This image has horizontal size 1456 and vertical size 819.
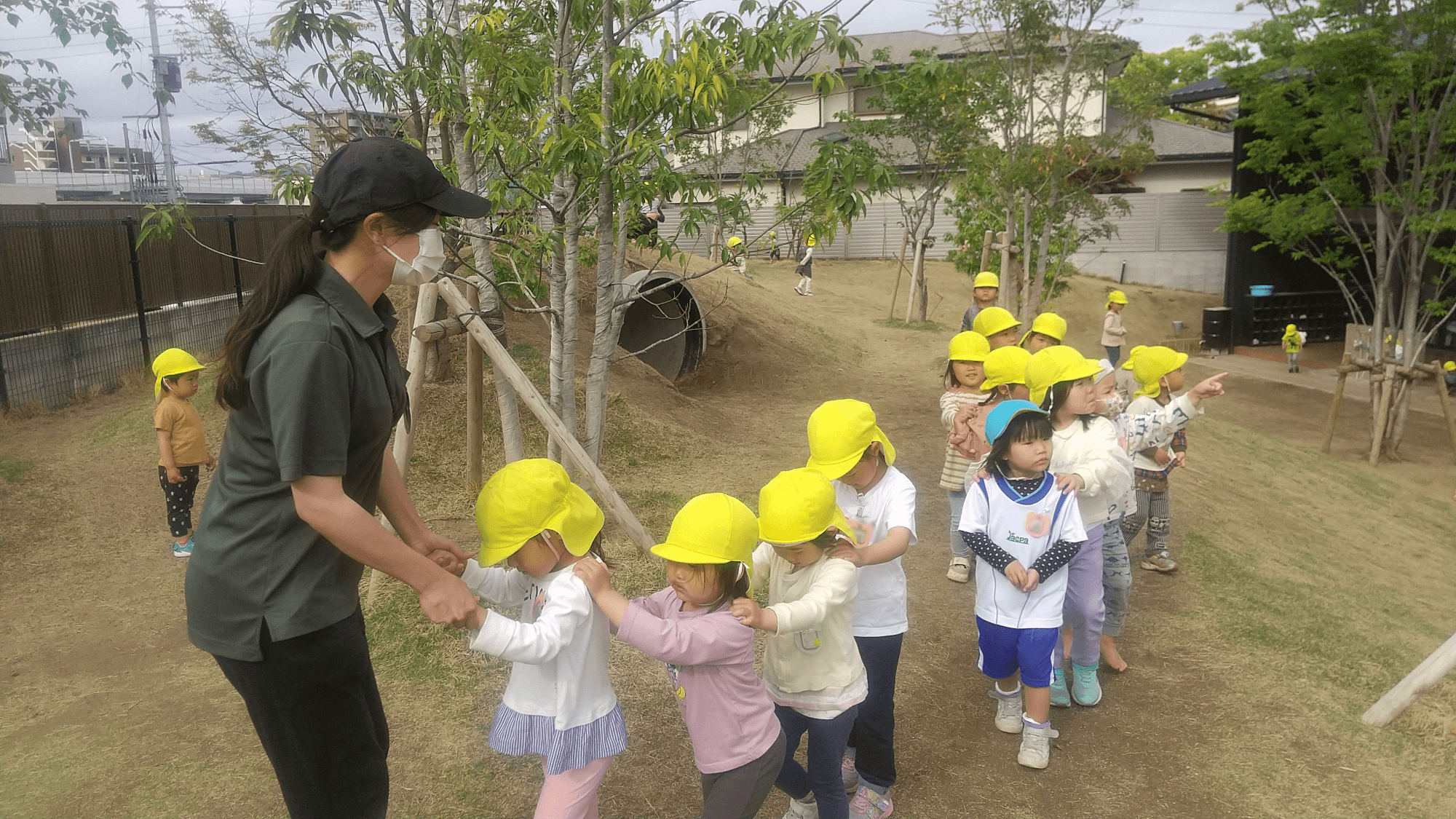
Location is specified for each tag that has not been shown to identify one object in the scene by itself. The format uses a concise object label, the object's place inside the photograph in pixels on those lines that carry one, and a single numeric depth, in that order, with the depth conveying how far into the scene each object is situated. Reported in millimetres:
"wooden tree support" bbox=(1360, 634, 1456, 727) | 4039
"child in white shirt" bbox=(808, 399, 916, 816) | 3309
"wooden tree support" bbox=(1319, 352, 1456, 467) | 11641
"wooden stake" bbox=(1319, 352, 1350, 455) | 11750
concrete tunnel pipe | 12039
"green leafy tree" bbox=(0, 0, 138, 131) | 7551
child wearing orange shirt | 6160
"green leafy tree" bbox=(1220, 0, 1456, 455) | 12461
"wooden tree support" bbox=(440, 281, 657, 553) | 4309
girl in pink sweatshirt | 2527
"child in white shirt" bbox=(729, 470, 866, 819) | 2809
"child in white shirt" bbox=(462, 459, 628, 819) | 2480
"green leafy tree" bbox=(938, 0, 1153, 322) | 14633
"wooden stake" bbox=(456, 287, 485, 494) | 5648
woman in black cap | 1950
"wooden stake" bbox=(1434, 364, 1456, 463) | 11555
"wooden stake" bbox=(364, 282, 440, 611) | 4645
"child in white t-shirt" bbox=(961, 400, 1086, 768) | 3553
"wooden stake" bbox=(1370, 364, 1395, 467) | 11852
